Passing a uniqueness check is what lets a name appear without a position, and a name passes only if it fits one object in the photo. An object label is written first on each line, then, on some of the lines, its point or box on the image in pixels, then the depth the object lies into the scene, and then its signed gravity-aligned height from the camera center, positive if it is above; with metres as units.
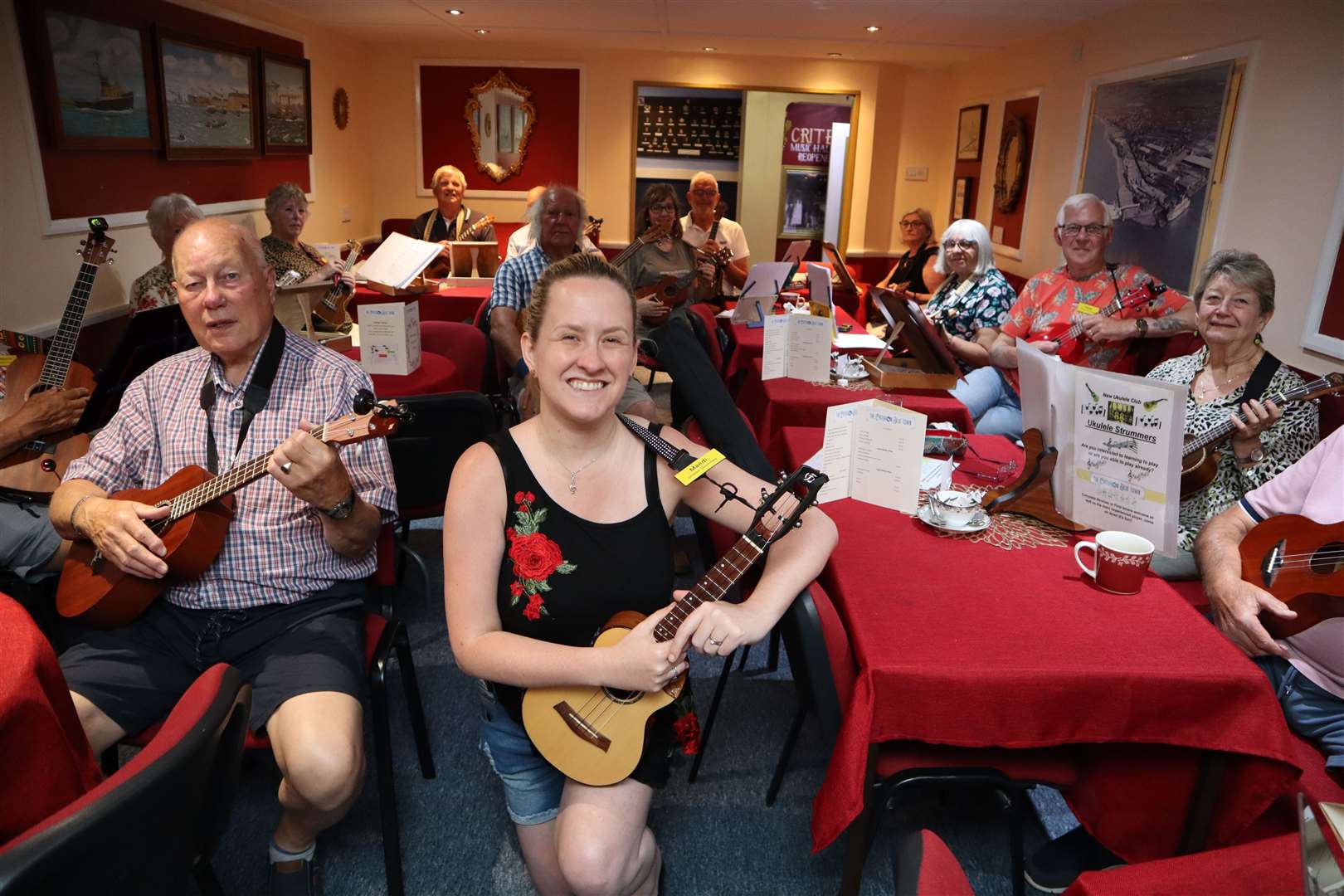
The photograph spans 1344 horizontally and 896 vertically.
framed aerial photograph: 4.31 +0.40
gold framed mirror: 8.13 +0.71
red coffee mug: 1.61 -0.61
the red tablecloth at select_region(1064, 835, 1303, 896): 1.00 -0.74
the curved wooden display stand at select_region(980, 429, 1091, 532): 1.97 -0.60
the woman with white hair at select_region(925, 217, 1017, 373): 4.32 -0.34
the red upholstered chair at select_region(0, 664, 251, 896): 0.79 -0.62
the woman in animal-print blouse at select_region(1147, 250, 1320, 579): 2.41 -0.45
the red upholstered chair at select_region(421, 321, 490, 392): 3.48 -0.58
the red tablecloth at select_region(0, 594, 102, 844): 1.14 -0.75
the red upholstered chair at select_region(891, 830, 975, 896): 0.84 -0.64
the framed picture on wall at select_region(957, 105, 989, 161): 7.56 +0.79
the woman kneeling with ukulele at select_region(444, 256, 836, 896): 1.44 -0.63
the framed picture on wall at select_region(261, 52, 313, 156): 6.01 +0.60
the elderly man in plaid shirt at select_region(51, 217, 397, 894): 1.62 -0.72
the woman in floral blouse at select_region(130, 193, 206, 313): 3.95 -0.25
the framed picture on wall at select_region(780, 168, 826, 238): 9.41 +0.13
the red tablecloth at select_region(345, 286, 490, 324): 4.67 -0.56
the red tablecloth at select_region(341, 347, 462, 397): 2.95 -0.64
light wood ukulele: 1.48 -0.87
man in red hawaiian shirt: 3.66 -0.36
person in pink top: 1.65 -0.73
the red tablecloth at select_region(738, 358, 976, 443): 2.96 -0.63
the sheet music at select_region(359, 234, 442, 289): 4.19 -0.32
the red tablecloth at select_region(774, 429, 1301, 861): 1.38 -0.73
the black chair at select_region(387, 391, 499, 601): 2.48 -0.71
